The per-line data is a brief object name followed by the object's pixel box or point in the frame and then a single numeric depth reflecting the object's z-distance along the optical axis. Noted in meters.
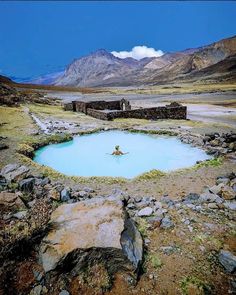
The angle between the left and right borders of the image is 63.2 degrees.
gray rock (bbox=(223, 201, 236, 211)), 4.75
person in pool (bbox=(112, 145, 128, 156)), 9.64
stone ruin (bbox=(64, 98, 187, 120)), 16.20
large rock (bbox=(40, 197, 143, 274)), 3.32
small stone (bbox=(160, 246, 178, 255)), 3.72
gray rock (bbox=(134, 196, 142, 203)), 5.16
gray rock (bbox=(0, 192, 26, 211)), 4.63
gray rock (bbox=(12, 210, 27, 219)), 4.37
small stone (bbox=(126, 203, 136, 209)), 4.90
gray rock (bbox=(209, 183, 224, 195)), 5.34
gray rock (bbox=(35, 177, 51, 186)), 5.96
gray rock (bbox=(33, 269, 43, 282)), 3.28
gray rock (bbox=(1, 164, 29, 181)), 6.23
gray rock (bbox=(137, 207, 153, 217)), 4.62
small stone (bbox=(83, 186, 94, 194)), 5.76
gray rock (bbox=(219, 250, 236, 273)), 3.40
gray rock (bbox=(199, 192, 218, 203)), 5.06
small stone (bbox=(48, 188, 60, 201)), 5.20
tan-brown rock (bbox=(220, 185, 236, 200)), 5.08
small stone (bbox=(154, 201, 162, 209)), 4.84
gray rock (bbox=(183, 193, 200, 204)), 5.09
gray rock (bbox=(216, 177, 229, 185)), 5.90
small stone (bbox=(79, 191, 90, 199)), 5.42
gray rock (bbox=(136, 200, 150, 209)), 4.94
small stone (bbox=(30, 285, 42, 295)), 3.13
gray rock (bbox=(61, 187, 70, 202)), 5.23
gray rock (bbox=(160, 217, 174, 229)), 4.27
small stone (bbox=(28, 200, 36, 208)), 4.89
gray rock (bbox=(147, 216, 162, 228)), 4.33
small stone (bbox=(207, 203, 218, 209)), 4.82
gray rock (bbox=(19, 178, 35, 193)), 5.69
